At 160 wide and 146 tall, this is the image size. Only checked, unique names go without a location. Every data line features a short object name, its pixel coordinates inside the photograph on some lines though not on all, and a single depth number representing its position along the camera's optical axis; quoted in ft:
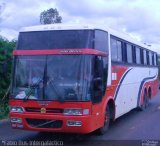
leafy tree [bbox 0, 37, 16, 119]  34.18
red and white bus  19.86
